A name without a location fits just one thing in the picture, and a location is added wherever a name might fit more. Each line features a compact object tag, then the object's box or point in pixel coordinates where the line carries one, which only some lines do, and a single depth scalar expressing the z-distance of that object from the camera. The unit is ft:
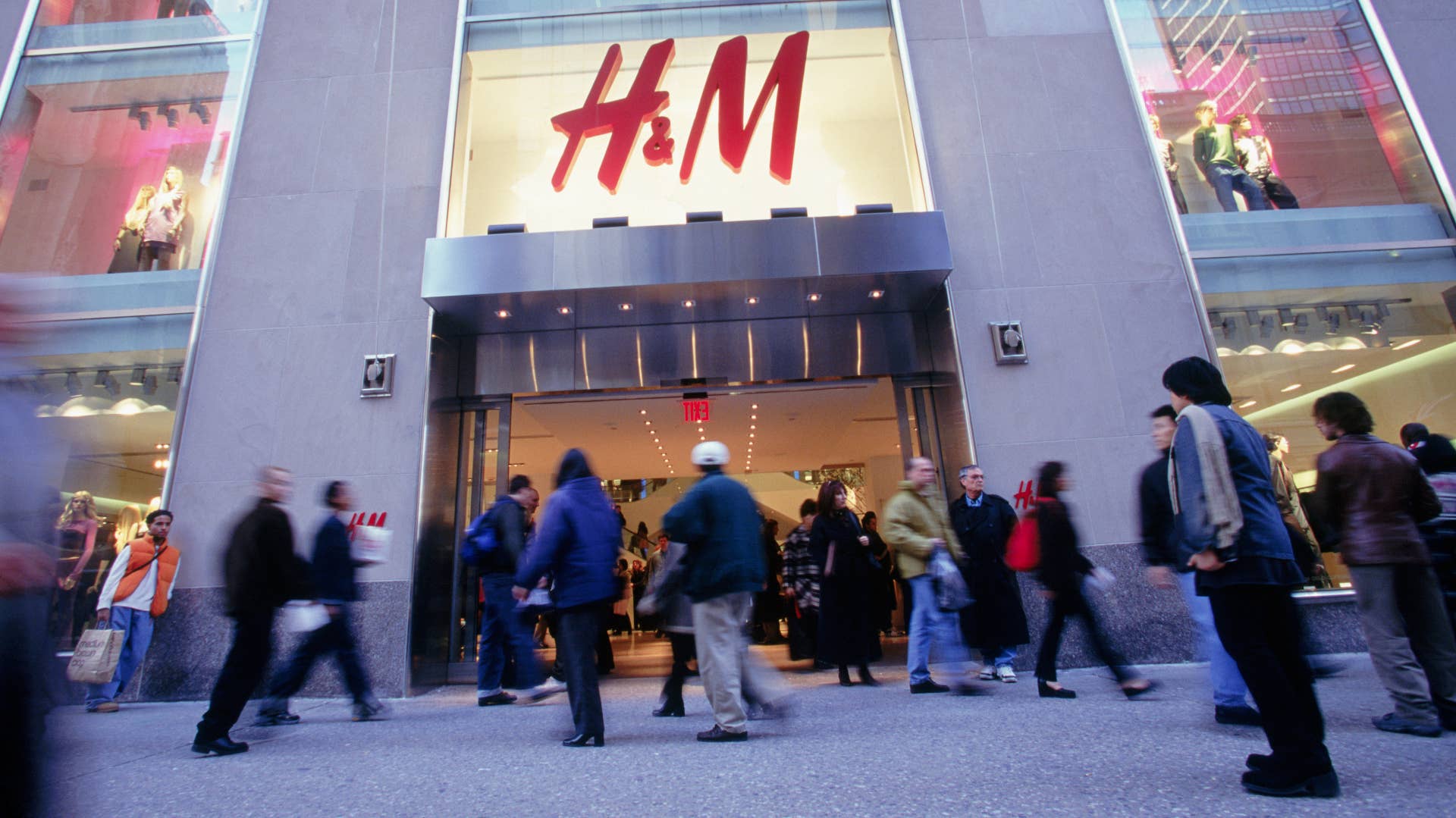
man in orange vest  21.16
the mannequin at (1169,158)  26.07
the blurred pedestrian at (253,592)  13.41
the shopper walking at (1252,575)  8.36
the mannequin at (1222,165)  26.48
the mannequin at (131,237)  26.78
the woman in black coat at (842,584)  20.57
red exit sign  29.40
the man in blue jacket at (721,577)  13.03
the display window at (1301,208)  24.67
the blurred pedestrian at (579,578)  13.19
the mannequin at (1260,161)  26.55
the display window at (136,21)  29.19
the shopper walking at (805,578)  23.15
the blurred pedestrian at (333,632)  16.17
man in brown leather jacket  11.75
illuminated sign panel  27.04
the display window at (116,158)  27.07
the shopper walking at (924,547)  17.51
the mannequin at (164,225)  26.76
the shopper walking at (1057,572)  16.24
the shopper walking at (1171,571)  12.69
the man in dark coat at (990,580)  19.83
